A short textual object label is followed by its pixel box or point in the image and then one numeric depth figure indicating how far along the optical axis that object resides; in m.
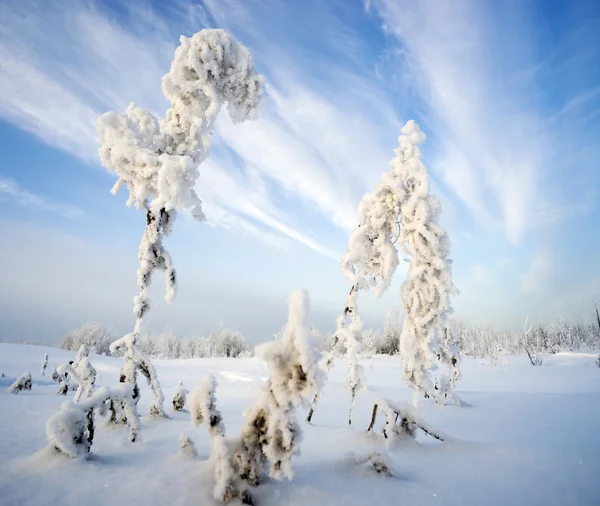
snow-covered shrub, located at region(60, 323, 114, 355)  46.69
